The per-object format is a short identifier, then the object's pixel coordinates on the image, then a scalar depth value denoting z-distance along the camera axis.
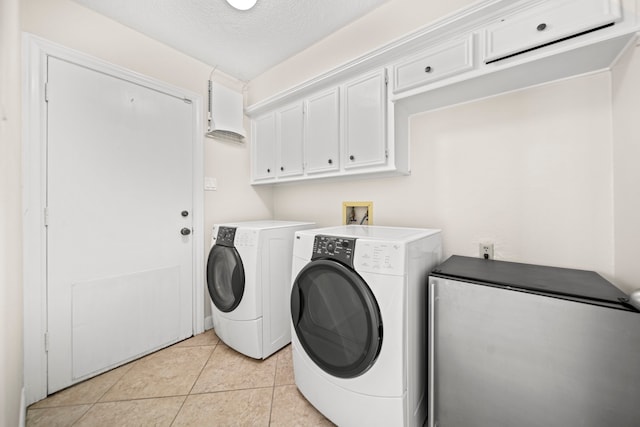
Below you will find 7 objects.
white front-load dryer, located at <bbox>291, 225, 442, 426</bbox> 1.04
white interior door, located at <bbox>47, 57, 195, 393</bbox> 1.53
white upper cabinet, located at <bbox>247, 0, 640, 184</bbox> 1.03
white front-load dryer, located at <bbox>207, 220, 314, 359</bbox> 1.76
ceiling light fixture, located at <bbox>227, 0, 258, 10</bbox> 1.57
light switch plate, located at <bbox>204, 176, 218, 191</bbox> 2.26
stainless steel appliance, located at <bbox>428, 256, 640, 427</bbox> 0.77
